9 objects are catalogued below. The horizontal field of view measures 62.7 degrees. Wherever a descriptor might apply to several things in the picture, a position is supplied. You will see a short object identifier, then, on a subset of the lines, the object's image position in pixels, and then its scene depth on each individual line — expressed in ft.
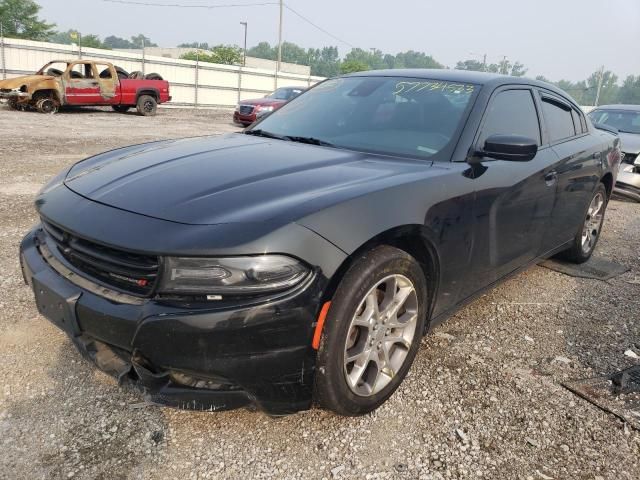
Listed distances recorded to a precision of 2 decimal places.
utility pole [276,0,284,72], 126.63
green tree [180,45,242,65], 209.97
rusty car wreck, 52.90
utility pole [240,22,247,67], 213.66
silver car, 27.27
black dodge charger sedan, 6.25
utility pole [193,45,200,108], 87.45
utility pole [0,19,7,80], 66.21
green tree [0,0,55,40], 159.02
